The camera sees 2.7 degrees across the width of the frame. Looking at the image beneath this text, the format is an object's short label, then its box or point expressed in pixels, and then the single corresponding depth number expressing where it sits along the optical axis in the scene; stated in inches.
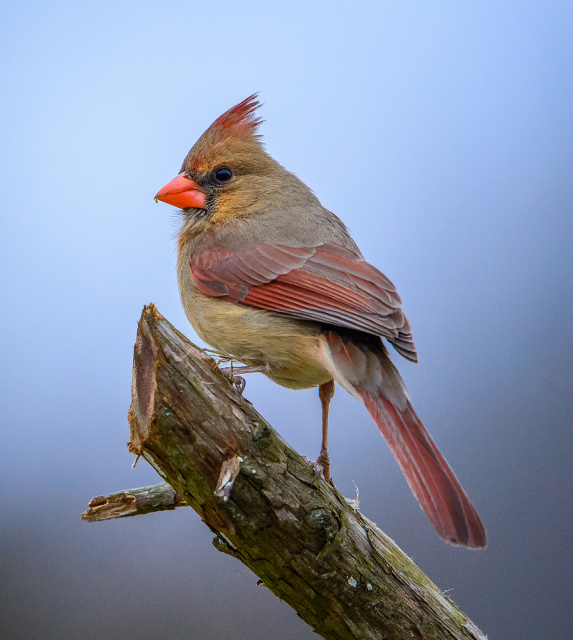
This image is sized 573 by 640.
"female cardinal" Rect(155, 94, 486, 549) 158.6
